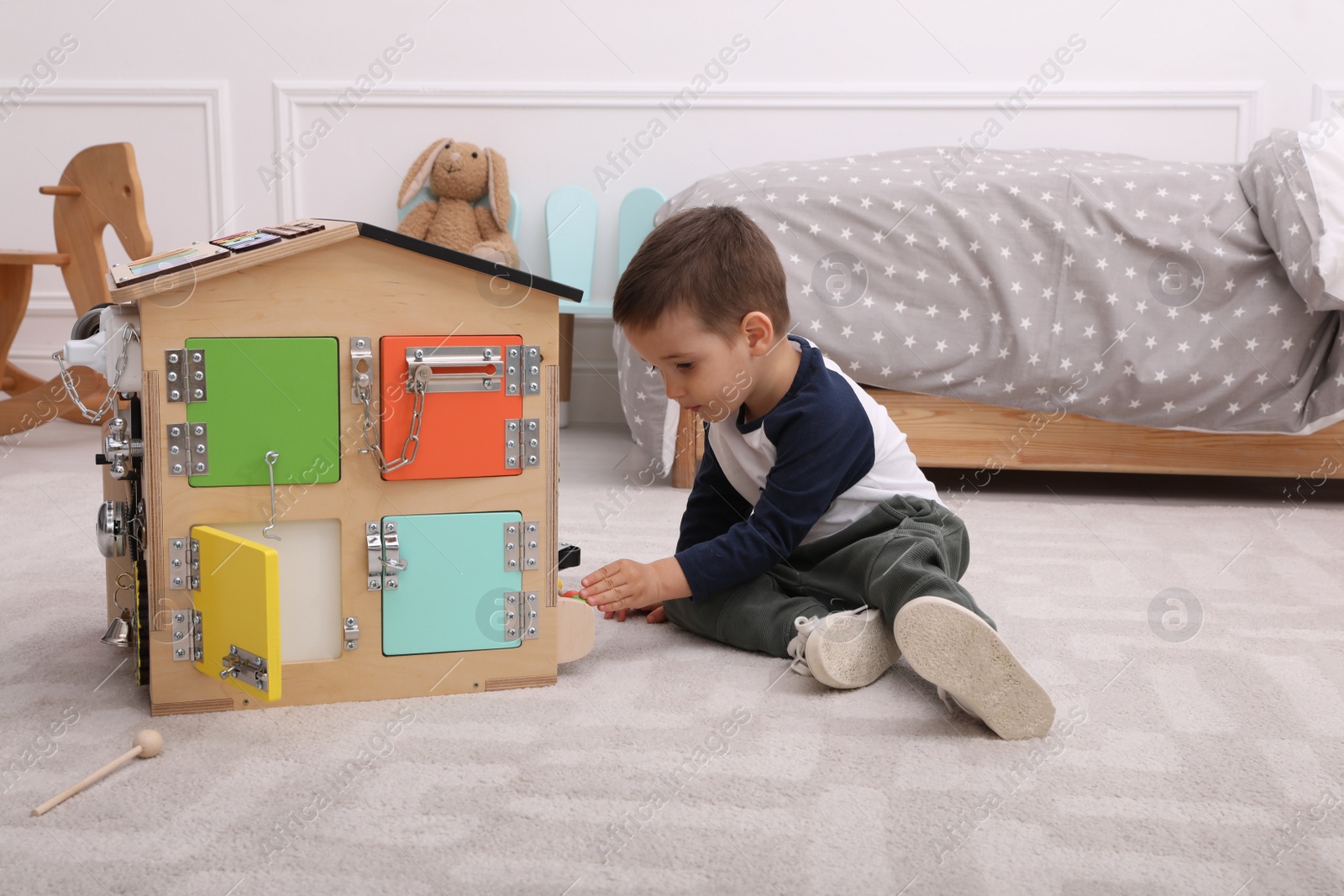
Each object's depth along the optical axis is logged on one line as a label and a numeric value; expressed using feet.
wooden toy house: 2.53
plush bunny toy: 8.14
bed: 5.12
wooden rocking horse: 6.74
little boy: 2.95
